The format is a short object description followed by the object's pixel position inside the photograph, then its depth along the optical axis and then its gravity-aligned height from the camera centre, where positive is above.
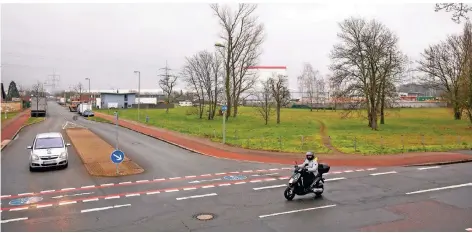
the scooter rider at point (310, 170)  12.00 -2.18
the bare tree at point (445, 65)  50.81 +5.73
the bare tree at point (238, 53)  60.06 +8.60
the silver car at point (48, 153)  16.39 -2.26
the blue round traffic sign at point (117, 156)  15.40 -2.25
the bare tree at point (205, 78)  58.97 +4.44
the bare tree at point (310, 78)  140.50 +10.05
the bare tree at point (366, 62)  42.31 +4.97
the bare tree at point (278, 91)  49.94 +1.77
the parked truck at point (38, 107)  60.59 -0.53
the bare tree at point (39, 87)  140.73 +7.01
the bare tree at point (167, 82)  86.56 +5.31
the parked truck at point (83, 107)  68.23 -0.61
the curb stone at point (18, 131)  25.17 -2.65
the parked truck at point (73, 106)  87.69 -0.54
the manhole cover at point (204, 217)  9.83 -3.11
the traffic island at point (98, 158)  16.36 -2.96
